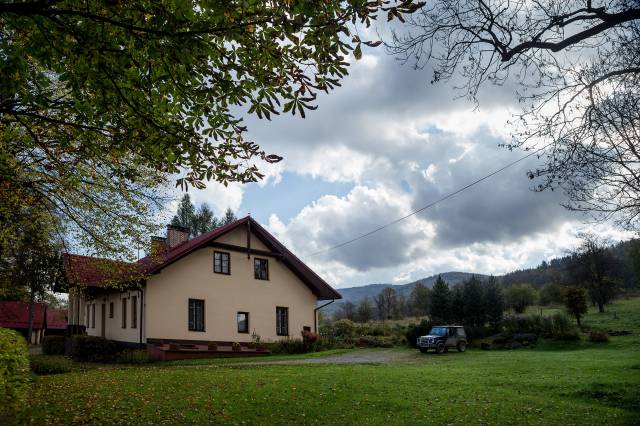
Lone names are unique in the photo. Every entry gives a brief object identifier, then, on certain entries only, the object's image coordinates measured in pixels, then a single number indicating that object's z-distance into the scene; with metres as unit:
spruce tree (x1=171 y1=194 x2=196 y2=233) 57.44
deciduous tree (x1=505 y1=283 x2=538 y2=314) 48.53
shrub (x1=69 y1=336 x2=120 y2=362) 23.71
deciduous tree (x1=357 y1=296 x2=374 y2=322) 64.75
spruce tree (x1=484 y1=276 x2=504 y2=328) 35.34
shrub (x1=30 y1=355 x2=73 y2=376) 17.28
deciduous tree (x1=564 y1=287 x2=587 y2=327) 34.28
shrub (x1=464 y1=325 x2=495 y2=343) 33.00
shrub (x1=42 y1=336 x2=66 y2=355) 26.91
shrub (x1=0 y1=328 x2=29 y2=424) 7.02
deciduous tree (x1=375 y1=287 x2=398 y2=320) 78.06
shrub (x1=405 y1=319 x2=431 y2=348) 31.97
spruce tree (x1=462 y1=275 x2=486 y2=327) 35.41
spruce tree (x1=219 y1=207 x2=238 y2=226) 59.59
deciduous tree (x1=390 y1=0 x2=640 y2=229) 7.89
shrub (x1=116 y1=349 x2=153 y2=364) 22.30
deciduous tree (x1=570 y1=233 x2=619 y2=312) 49.00
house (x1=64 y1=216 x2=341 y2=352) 25.23
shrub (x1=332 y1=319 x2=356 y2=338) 38.67
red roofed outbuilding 52.94
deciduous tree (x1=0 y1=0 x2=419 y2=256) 4.95
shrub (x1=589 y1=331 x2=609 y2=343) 28.56
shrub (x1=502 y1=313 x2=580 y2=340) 29.38
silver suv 27.78
